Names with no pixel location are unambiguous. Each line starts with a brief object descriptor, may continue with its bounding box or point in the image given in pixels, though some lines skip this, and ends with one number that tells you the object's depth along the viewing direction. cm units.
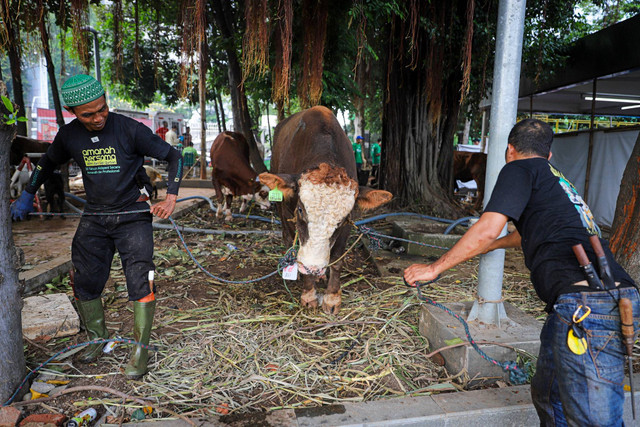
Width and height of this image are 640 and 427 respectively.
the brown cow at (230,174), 841
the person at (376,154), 1614
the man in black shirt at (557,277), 185
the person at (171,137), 1792
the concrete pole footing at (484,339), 290
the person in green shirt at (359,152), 1498
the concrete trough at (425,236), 577
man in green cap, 296
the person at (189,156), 1752
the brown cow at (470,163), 1077
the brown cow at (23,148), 846
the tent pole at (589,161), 909
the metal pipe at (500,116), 303
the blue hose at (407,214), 662
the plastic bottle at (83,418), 232
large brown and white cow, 356
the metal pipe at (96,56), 871
